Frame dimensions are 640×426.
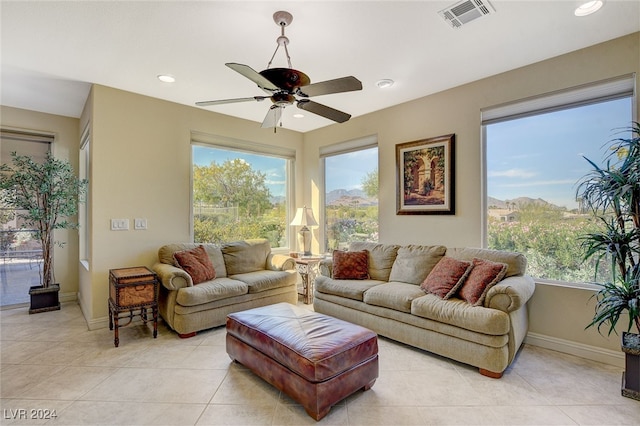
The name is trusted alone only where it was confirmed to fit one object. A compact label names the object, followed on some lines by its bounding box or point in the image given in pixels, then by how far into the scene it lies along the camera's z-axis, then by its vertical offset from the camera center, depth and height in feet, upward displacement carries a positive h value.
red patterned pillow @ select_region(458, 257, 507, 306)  8.74 -2.03
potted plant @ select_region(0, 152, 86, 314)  12.59 +0.58
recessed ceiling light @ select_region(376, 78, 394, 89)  11.10 +4.65
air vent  7.00 +4.64
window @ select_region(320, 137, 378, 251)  15.08 +0.94
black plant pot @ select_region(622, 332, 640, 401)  7.06 -3.68
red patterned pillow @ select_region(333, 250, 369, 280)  12.50 -2.23
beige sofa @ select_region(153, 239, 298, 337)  10.62 -2.77
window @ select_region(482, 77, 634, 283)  9.12 +1.39
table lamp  15.69 -0.65
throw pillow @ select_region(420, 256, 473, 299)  9.52 -2.13
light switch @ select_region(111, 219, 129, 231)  11.67 -0.48
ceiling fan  6.57 +2.79
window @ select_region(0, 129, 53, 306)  13.60 -1.45
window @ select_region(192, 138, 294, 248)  14.49 +0.95
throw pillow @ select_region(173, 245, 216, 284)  11.60 -2.00
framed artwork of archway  11.97 +1.41
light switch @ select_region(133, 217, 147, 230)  12.18 -0.44
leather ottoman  6.40 -3.23
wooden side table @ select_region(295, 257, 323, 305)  14.83 -2.98
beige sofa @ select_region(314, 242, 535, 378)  8.04 -2.91
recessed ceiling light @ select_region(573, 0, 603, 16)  7.07 +4.70
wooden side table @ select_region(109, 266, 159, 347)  9.89 -2.65
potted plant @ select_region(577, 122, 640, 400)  7.09 -0.81
